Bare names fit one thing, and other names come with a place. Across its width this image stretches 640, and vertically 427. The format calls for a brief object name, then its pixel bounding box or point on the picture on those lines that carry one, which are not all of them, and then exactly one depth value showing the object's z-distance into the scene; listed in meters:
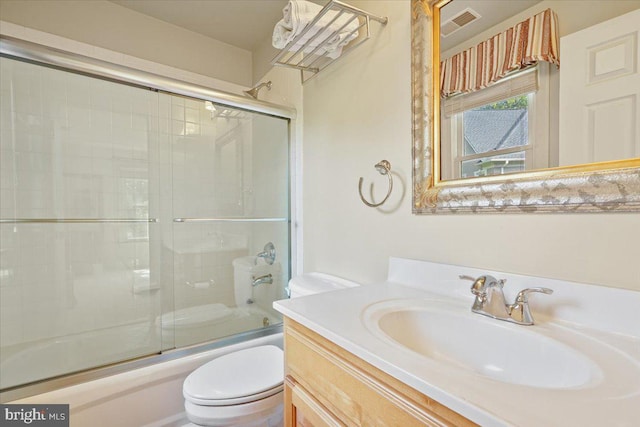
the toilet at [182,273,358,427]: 1.04
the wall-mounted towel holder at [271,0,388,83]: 1.11
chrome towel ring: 1.12
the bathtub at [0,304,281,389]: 1.41
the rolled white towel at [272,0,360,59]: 1.22
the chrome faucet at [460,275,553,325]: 0.67
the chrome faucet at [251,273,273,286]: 1.99
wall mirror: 0.62
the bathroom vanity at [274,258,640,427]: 0.39
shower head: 2.10
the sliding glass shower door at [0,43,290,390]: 1.53
